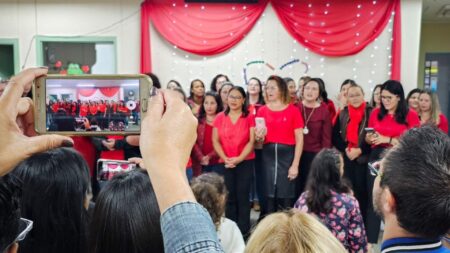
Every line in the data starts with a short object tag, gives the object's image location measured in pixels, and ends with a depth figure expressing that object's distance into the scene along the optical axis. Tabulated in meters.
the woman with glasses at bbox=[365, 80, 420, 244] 3.04
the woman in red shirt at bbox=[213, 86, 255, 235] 3.34
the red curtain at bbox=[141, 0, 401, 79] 5.21
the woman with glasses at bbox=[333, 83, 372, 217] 3.25
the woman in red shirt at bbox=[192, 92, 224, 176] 3.52
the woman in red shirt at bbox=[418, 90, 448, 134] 3.85
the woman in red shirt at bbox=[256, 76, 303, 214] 3.30
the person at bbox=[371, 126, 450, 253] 0.93
